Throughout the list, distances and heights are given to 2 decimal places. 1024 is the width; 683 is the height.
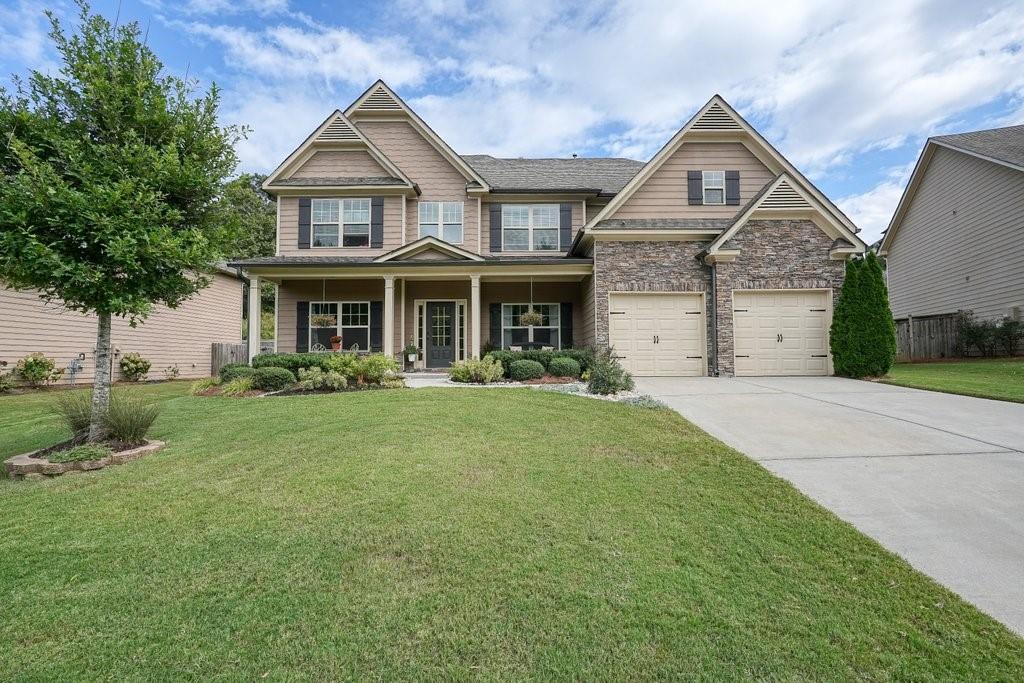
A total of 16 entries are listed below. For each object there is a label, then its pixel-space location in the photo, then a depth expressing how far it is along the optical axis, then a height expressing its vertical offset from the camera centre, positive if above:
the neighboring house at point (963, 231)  14.24 +4.30
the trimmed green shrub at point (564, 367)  11.41 -0.35
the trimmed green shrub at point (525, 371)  11.21 -0.43
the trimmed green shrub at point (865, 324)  10.98 +0.63
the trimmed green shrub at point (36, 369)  11.66 -0.29
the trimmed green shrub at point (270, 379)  10.30 -0.53
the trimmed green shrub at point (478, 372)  10.84 -0.43
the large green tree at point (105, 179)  4.80 +2.02
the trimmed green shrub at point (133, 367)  14.45 -0.32
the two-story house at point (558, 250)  12.29 +2.96
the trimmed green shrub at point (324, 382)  10.06 -0.59
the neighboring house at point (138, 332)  12.02 +0.80
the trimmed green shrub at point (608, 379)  8.88 -0.52
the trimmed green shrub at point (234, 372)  10.78 -0.38
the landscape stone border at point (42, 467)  4.73 -1.14
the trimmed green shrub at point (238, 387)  9.83 -0.68
